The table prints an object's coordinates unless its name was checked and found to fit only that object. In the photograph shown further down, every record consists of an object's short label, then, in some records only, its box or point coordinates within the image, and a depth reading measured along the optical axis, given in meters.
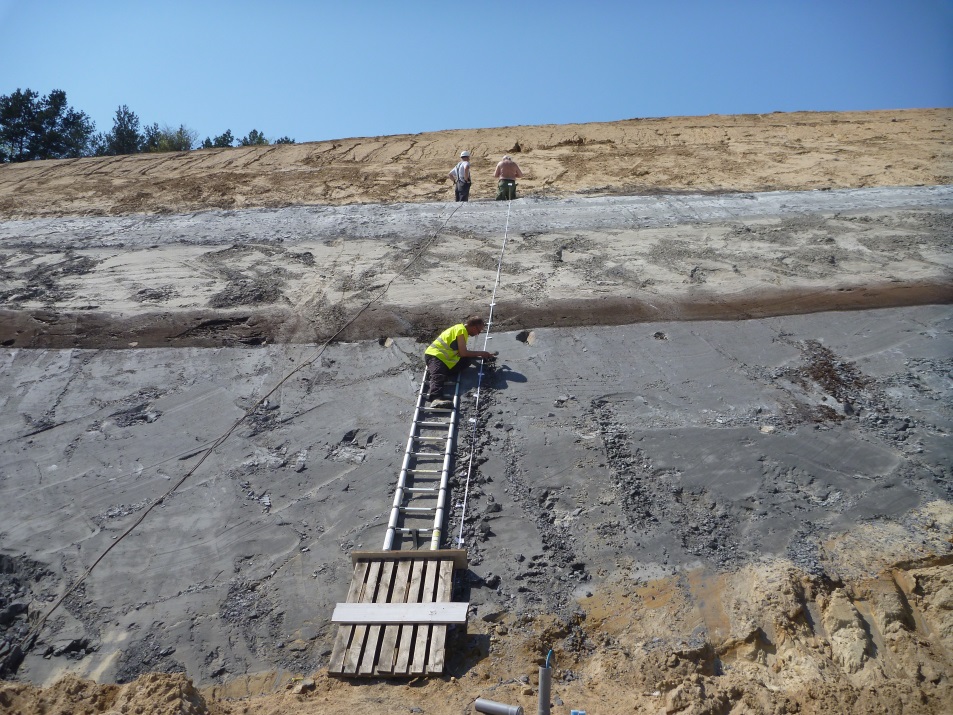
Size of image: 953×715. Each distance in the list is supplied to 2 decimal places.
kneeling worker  9.16
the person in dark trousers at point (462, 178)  14.93
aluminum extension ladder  7.43
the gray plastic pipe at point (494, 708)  5.01
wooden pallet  5.95
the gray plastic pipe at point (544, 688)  4.32
